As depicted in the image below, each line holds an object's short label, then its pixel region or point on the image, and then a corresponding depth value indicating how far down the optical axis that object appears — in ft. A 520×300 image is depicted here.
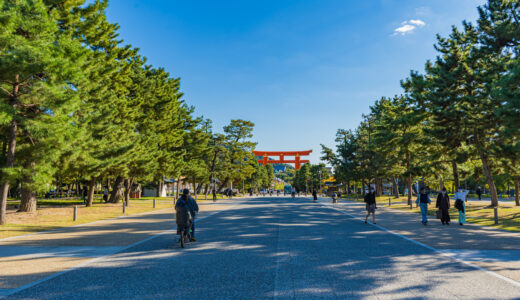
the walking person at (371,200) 49.90
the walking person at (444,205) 48.00
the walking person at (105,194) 107.85
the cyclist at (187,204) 30.73
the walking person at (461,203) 47.88
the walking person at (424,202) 48.16
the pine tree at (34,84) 41.96
